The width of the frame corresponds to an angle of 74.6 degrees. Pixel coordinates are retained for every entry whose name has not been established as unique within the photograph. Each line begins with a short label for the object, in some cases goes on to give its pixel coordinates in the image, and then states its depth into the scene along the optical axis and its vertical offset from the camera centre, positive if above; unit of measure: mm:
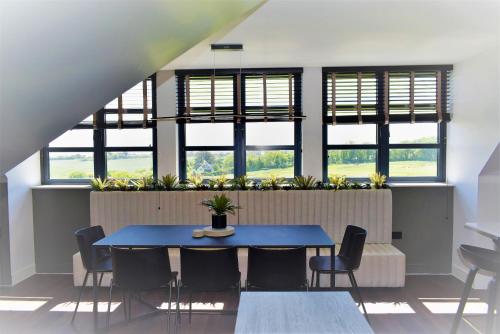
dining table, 3252 -867
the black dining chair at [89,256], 3559 -1084
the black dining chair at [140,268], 3084 -1055
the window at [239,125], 5309 +522
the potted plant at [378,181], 4867 -381
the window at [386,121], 5180 +535
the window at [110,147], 5352 +175
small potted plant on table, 3736 -612
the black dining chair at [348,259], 3475 -1183
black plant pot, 3742 -747
